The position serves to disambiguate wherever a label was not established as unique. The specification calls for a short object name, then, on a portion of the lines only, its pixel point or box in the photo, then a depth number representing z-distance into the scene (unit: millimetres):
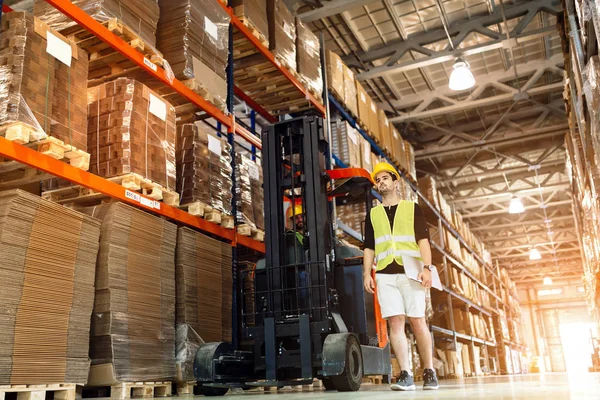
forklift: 4129
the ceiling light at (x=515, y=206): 15445
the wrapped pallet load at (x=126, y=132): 4629
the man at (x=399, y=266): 4473
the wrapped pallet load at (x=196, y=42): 5500
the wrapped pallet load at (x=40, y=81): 3734
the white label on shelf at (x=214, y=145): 5785
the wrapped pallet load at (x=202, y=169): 5426
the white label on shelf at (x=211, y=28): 5832
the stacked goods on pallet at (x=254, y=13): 6555
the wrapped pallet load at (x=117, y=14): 4648
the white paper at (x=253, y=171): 6949
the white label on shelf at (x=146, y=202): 4641
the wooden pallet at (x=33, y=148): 3627
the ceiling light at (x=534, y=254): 20062
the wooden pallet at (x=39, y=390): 3206
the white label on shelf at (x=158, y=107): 4977
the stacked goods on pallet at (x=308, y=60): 7742
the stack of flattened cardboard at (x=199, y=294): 4762
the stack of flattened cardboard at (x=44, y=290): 3312
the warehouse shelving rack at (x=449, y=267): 8768
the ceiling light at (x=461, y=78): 9000
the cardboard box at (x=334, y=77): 8422
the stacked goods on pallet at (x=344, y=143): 8250
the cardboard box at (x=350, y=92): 8844
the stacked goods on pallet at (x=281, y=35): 7090
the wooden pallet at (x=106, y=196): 4559
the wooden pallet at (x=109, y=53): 4742
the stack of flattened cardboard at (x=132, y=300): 4047
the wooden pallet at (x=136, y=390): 3992
